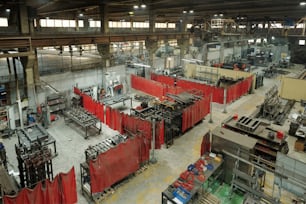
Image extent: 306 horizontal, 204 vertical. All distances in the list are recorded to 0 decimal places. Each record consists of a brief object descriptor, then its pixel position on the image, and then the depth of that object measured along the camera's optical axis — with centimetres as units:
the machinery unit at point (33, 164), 783
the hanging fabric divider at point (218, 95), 1802
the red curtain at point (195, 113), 1276
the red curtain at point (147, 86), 1945
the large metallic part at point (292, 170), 748
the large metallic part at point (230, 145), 773
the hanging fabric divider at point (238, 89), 1809
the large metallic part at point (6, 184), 690
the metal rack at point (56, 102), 1536
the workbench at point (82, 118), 1265
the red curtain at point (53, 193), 628
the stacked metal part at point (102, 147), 901
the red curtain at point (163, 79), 2219
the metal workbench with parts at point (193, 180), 669
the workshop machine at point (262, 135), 941
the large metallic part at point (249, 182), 666
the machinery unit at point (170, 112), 1178
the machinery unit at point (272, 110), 1499
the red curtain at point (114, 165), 779
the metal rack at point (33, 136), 1003
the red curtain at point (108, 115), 1318
